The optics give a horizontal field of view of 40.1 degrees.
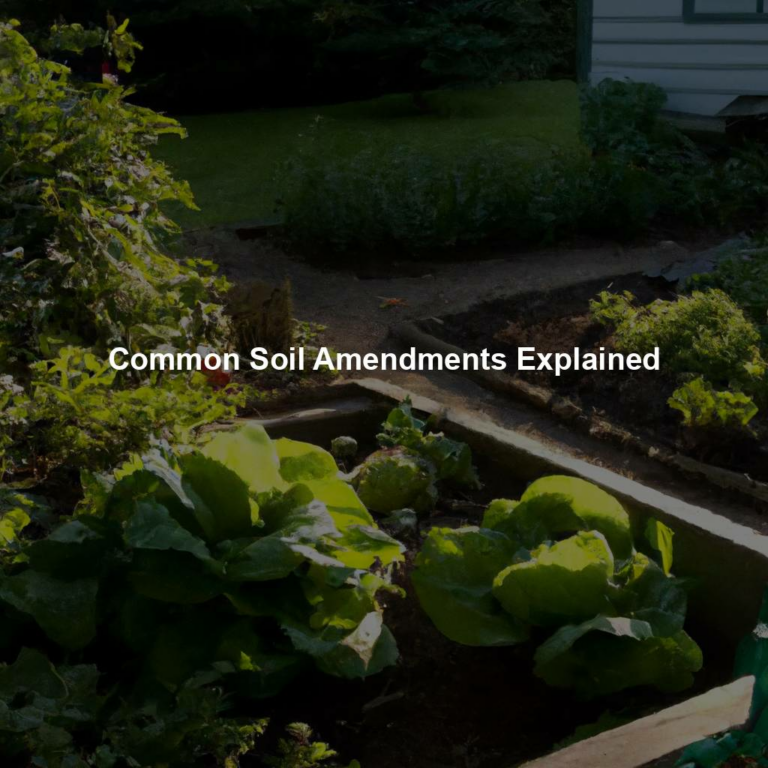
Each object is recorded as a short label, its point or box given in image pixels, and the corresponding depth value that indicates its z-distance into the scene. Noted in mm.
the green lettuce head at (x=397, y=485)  2906
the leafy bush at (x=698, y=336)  4398
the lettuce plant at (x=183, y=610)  1924
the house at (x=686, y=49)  8430
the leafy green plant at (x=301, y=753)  1937
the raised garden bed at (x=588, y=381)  4102
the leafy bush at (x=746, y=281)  5113
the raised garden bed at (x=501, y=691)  2135
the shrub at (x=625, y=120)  8906
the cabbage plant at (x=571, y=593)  2139
